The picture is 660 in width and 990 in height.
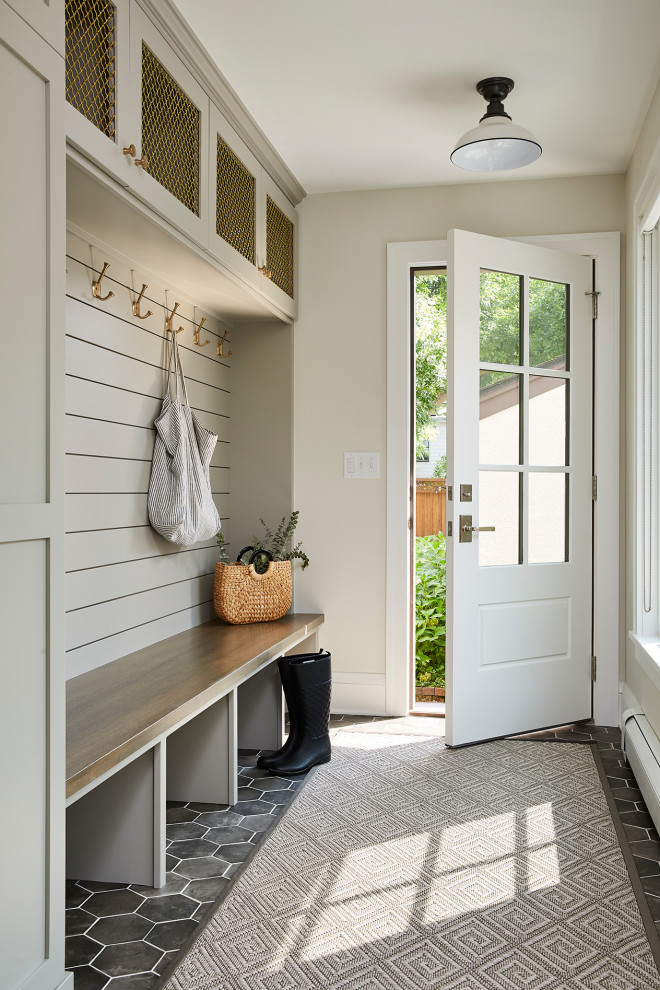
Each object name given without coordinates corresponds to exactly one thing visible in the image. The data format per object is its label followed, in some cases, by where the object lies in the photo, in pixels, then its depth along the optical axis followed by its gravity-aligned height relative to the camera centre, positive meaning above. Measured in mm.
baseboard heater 2475 -866
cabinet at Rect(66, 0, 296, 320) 1864 +1039
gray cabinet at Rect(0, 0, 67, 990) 1396 -18
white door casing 3551 +170
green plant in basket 3460 -216
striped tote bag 2846 +103
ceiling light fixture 2758 +1270
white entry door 3225 +53
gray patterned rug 1745 -1022
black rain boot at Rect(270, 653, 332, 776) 2994 -824
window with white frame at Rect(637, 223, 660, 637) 3141 +281
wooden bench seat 1901 -601
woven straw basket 3316 -393
